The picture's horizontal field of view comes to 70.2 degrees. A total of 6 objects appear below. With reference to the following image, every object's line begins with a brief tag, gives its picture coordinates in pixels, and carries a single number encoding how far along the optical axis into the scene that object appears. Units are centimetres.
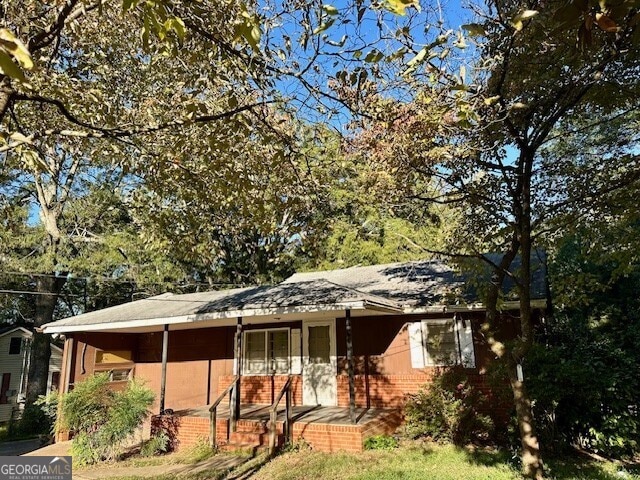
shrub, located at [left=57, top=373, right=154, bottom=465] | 1005
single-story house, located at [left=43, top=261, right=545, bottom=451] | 1040
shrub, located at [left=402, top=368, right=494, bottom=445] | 921
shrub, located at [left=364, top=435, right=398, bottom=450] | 920
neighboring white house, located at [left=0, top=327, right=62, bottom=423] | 2456
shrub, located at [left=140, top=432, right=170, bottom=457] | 1078
